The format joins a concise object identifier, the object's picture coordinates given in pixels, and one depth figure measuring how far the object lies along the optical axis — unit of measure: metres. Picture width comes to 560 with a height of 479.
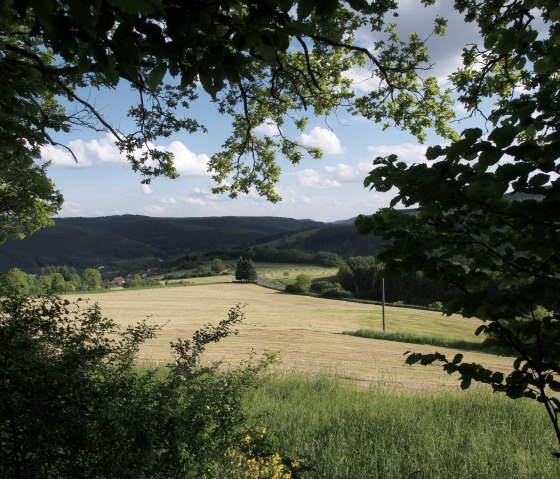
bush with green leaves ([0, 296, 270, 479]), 3.53
